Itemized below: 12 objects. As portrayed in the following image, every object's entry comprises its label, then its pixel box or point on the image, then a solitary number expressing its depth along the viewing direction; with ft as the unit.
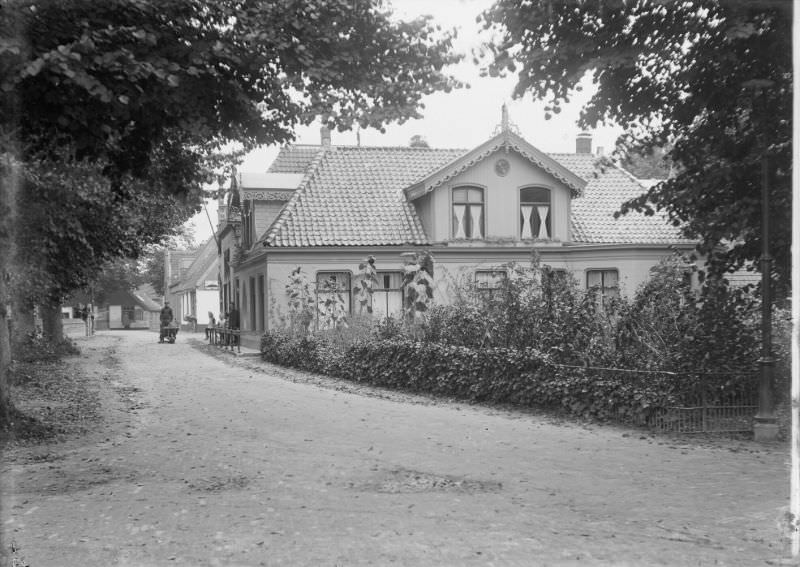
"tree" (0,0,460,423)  23.79
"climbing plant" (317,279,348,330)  80.84
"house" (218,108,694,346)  89.04
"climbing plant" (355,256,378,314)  74.49
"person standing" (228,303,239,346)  107.05
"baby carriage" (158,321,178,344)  122.83
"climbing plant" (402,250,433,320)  64.54
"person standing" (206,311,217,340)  118.44
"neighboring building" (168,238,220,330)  198.70
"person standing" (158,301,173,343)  123.03
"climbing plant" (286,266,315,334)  78.79
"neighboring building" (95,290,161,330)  270.87
